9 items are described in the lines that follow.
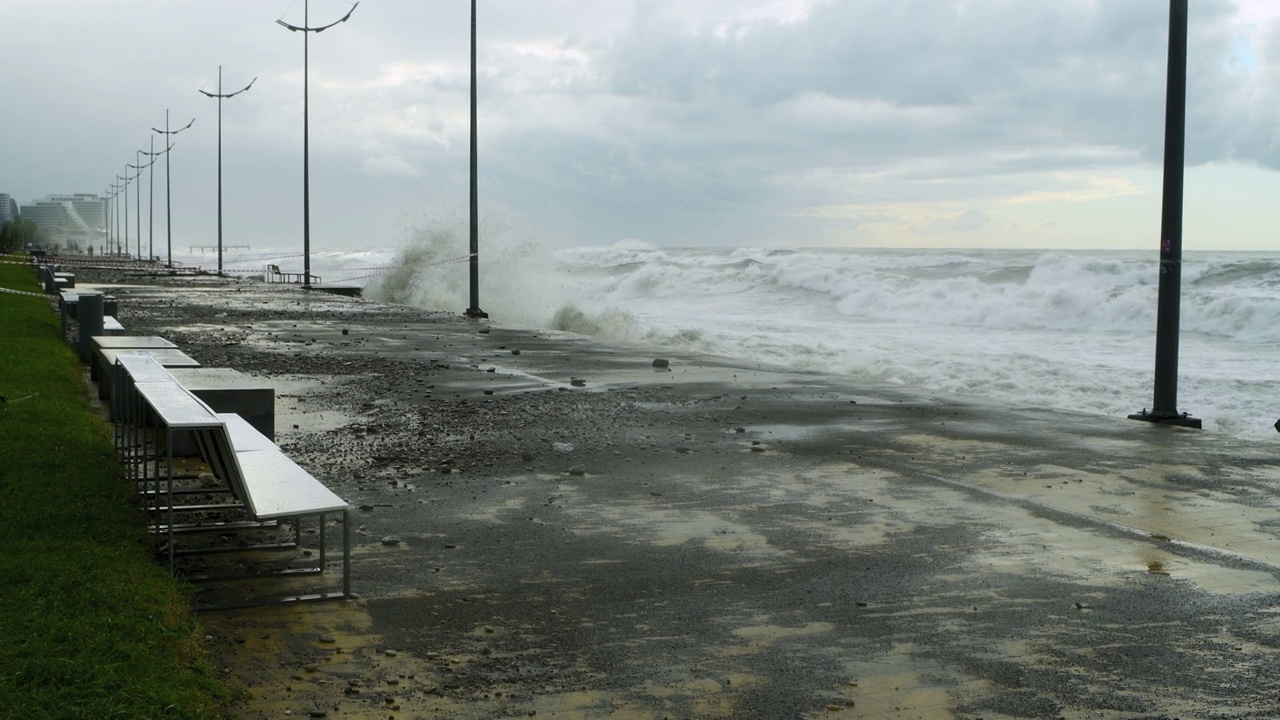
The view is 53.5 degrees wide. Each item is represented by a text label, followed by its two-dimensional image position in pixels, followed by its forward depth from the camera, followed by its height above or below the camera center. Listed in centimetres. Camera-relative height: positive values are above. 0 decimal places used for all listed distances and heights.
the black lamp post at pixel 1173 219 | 1112 +70
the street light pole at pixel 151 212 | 10250 +545
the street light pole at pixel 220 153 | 6775 +680
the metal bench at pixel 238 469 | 514 -87
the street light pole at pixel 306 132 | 4747 +567
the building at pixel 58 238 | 17588 +549
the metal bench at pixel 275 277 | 5962 +23
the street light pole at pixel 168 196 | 8705 +581
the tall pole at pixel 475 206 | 2807 +174
